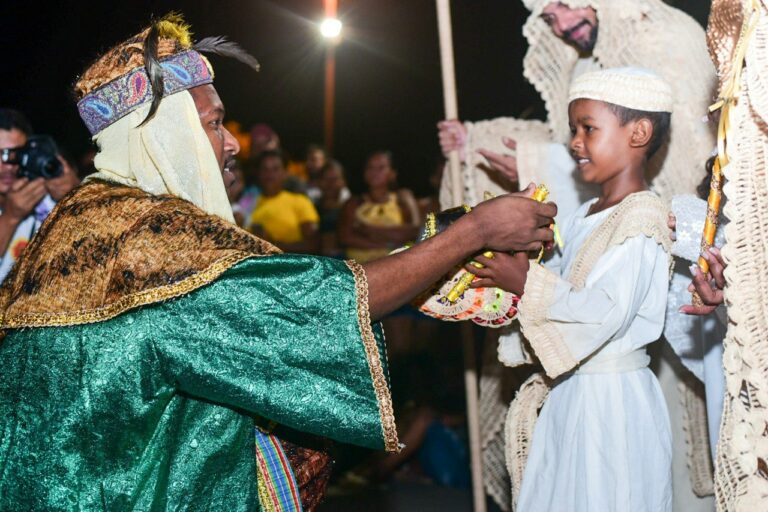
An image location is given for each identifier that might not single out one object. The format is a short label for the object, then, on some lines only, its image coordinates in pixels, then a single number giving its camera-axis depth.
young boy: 2.73
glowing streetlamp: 11.67
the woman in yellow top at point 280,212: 7.93
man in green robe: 2.03
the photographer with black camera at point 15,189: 4.35
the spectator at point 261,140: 8.87
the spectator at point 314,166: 9.55
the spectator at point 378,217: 7.41
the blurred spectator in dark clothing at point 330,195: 8.56
